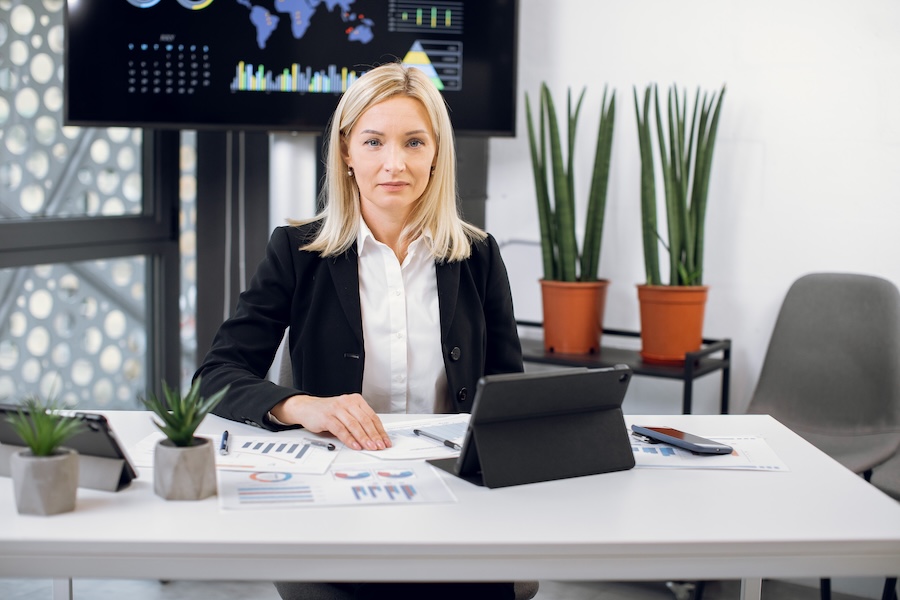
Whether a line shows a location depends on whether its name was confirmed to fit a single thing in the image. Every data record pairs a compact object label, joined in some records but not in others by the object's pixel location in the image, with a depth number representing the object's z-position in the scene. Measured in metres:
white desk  1.19
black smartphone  1.65
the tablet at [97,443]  1.35
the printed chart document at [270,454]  1.52
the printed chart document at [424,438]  1.61
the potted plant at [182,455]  1.33
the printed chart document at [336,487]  1.35
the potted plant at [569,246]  3.21
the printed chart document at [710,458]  1.59
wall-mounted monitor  2.99
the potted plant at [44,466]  1.26
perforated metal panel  3.01
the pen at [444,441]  1.65
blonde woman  2.04
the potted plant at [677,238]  3.05
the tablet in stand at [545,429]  1.44
